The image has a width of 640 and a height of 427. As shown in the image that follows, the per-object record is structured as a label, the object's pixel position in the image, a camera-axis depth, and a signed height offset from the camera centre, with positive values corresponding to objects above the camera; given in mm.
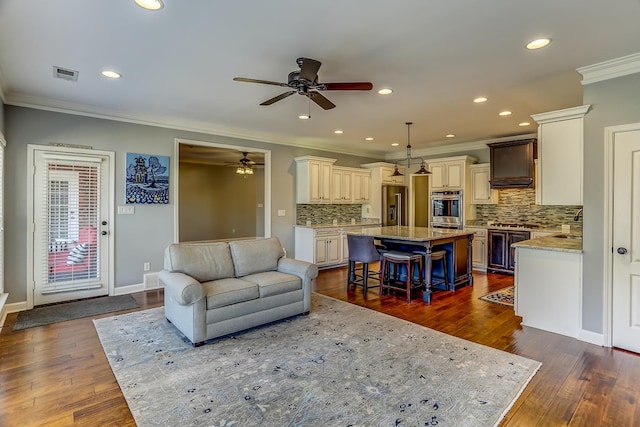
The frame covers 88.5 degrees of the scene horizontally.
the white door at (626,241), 2900 -233
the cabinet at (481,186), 6535 +556
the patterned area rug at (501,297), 4387 -1165
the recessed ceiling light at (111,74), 3282 +1398
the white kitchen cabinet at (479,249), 6418 -694
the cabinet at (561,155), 3246 +608
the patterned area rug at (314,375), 2084 -1258
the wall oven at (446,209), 6719 +98
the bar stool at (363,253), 4656 -568
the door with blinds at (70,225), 4184 -179
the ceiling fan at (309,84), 2693 +1137
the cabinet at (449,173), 6648 +850
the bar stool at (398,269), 4414 -854
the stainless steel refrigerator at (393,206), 7707 +174
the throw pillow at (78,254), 4418 -577
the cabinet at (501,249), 5966 -650
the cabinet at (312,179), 6527 +688
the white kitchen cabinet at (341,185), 7053 +625
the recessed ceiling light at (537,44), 2615 +1382
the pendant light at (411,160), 5450 +1313
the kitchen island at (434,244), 4488 -457
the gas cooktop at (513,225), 6041 -215
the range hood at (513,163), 5820 +932
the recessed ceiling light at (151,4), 2123 +1365
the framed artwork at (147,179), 4805 +495
